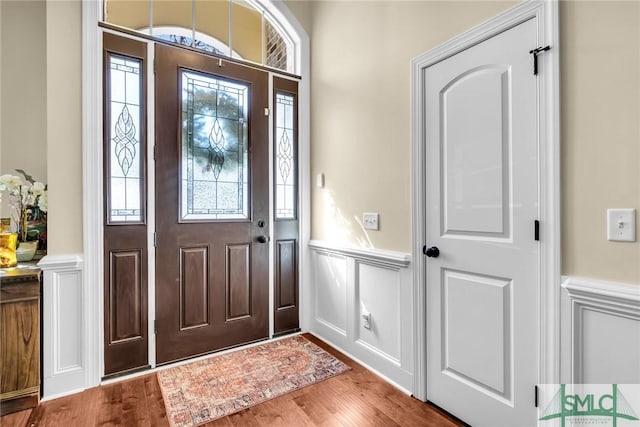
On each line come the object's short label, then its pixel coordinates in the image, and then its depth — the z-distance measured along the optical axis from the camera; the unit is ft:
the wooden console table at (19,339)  5.95
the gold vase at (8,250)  6.35
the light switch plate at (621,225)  3.79
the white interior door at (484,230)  4.78
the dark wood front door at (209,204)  7.67
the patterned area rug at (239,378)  6.13
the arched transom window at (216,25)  7.53
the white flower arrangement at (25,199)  6.81
